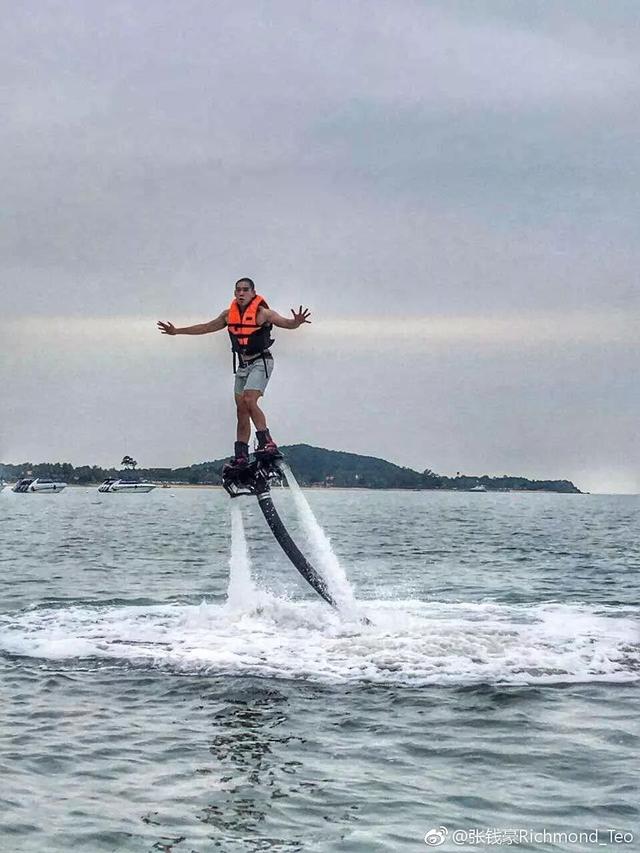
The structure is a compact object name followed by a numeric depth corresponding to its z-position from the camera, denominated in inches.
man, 756.0
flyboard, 796.6
